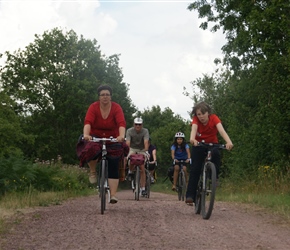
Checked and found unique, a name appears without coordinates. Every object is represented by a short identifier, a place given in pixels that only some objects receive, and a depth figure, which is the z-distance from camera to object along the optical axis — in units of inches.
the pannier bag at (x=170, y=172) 694.1
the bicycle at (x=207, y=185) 372.8
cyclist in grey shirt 592.7
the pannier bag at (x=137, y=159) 595.5
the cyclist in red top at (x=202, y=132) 386.3
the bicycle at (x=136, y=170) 595.5
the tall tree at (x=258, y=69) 840.9
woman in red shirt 406.3
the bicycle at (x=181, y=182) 658.3
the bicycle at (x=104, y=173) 399.5
